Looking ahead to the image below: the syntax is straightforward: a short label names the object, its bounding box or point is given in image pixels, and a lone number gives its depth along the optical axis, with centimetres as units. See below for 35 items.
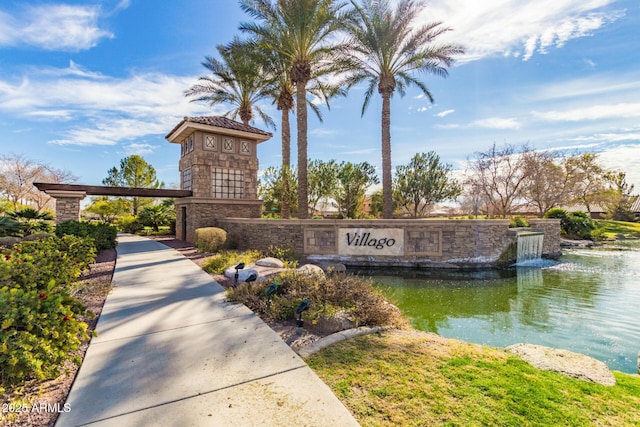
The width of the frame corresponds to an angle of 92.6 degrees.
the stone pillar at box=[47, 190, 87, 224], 1338
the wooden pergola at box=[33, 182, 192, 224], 1308
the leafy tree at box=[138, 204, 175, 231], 2589
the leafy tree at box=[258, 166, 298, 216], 2281
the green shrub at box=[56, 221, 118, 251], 1081
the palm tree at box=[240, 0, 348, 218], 1453
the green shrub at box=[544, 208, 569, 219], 2406
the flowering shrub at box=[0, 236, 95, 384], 263
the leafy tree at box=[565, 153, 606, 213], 3116
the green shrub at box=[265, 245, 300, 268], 1317
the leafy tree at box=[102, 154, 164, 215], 3541
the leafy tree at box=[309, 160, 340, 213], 2311
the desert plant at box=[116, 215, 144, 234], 2559
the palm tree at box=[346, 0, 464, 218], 1580
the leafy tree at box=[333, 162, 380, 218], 2317
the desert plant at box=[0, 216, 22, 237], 1149
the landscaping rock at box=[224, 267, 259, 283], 728
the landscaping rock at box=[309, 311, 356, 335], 478
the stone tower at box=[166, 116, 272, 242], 1647
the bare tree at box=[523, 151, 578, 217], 2653
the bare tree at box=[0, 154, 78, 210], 2958
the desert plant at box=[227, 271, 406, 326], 506
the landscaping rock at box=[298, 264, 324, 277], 707
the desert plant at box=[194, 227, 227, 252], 1327
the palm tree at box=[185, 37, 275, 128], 1762
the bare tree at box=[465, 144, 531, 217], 2678
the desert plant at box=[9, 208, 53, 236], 1269
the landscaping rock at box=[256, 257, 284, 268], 921
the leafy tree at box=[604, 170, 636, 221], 3622
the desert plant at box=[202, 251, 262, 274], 926
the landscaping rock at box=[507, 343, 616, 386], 364
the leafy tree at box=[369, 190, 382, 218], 2982
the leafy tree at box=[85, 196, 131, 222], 3384
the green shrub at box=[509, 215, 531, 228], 1975
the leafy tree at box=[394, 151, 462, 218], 2492
